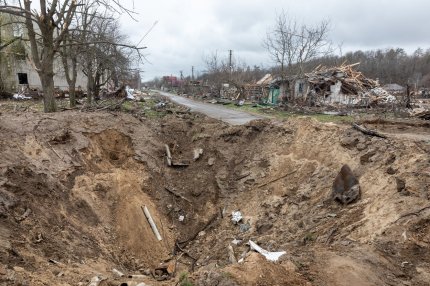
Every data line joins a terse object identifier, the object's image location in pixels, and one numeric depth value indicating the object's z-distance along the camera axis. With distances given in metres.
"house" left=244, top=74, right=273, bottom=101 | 35.66
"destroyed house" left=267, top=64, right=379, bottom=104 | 26.06
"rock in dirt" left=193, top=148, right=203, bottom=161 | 11.45
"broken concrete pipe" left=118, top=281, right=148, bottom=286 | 4.72
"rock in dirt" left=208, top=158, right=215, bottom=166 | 11.12
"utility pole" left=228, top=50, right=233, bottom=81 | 42.59
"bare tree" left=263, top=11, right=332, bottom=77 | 23.61
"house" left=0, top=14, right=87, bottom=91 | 29.63
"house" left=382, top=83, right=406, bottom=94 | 46.12
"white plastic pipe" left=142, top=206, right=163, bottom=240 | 8.70
